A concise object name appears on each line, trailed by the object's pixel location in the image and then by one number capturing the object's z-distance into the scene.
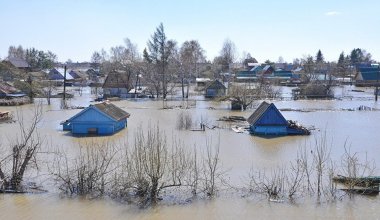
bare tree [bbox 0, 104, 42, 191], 12.21
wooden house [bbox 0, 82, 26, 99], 41.31
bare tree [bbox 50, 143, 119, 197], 11.97
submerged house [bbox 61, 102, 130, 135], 23.03
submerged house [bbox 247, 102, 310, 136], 23.16
